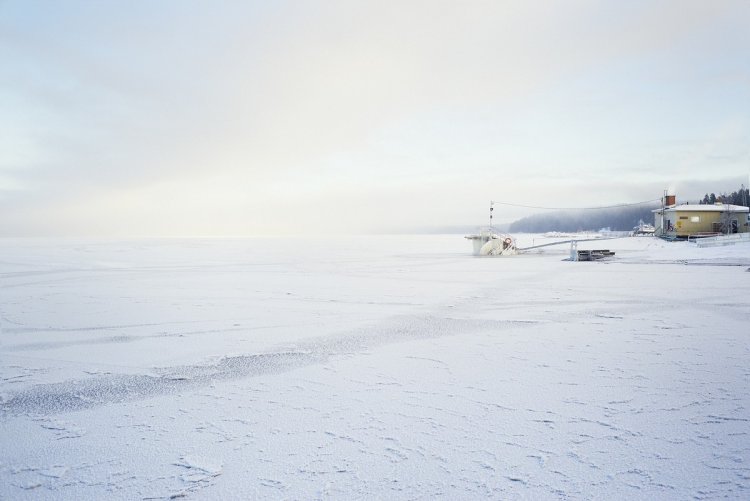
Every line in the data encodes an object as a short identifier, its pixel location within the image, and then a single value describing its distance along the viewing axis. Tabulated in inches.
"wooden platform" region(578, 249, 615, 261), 889.5
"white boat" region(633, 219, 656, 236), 2342.5
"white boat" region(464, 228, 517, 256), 1116.5
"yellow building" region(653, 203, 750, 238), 1513.3
